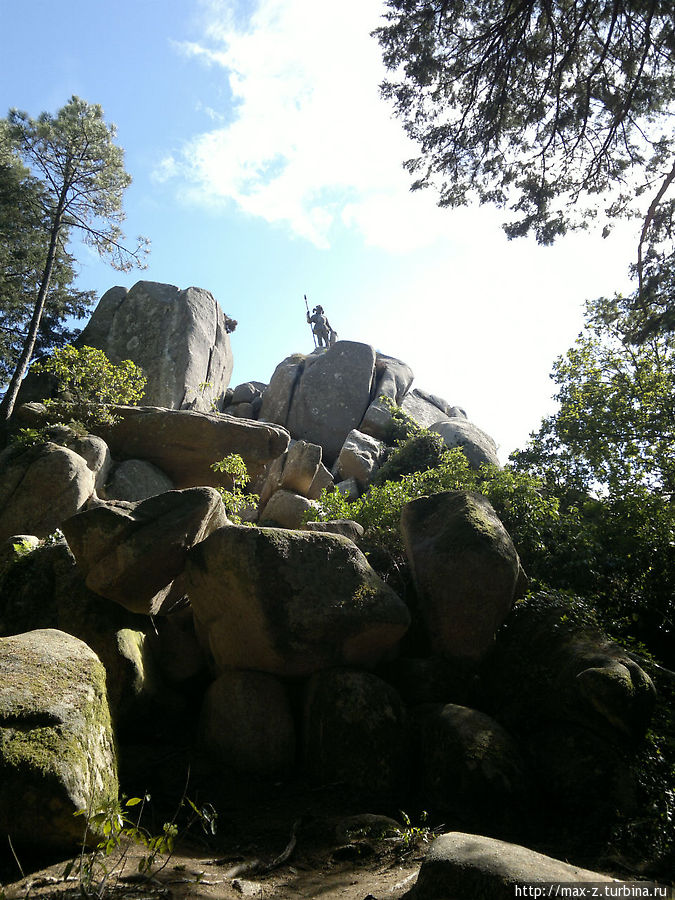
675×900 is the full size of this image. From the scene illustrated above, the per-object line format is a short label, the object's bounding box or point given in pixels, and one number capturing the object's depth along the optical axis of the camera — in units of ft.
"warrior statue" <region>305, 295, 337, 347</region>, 104.63
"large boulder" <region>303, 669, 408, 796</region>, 14.90
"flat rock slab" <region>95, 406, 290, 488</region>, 39.70
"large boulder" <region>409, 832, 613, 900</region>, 8.69
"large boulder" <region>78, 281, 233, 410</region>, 63.77
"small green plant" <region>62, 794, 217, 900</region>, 8.47
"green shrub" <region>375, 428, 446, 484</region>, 54.13
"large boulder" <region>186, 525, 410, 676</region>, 16.40
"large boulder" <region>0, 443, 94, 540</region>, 32.30
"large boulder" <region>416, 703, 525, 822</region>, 14.05
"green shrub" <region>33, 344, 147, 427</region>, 39.32
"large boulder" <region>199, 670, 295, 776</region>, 15.40
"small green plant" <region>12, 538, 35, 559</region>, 20.12
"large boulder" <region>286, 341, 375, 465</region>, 79.05
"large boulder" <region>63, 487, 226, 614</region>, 17.34
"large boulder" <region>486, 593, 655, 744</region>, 14.29
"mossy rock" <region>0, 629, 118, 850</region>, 9.72
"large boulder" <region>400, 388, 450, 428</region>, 85.97
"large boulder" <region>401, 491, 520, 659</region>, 17.98
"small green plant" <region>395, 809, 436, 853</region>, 12.28
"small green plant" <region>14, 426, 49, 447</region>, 35.29
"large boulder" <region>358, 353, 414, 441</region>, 77.61
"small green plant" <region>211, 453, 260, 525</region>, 32.55
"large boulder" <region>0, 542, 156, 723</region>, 16.58
